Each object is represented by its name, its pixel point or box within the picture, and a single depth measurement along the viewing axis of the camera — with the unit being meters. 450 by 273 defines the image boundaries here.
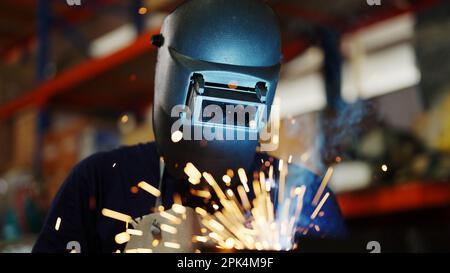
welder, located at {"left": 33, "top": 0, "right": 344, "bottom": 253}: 1.08
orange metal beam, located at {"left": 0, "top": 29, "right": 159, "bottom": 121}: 2.46
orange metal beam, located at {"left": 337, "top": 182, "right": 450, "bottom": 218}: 1.92
